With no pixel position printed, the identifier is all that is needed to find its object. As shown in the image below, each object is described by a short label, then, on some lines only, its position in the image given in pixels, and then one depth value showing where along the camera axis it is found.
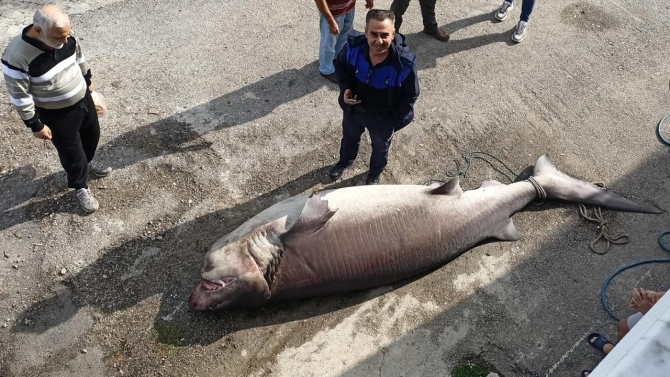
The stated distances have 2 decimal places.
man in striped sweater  3.89
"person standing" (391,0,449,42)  6.71
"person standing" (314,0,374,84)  5.46
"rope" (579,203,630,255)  5.20
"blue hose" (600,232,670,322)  4.77
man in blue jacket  4.08
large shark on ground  4.44
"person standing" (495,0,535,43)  6.92
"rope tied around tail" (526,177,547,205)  5.34
